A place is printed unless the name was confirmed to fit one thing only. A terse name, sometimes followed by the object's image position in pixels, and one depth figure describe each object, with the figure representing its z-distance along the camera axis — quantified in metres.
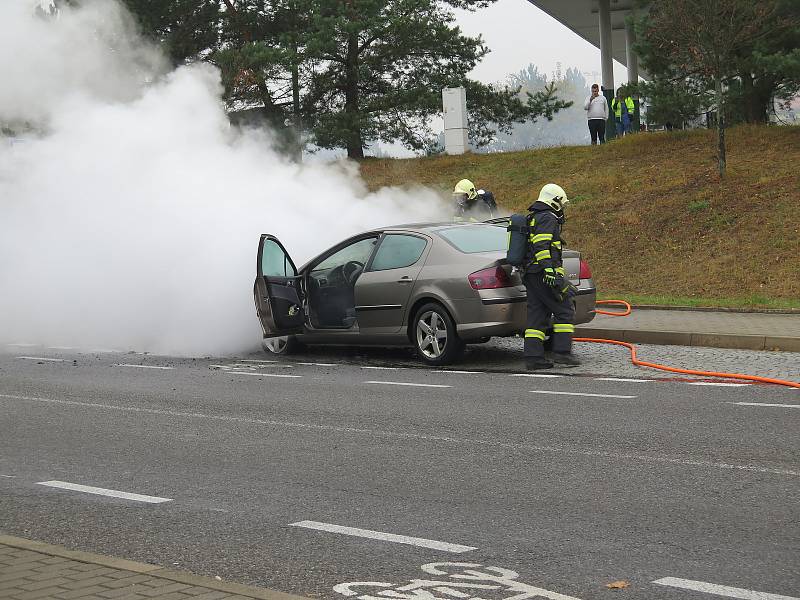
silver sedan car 13.12
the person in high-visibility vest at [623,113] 31.01
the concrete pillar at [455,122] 34.09
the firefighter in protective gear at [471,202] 17.73
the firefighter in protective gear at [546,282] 12.72
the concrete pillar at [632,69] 45.88
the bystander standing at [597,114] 31.27
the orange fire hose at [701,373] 11.26
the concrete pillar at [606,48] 40.59
